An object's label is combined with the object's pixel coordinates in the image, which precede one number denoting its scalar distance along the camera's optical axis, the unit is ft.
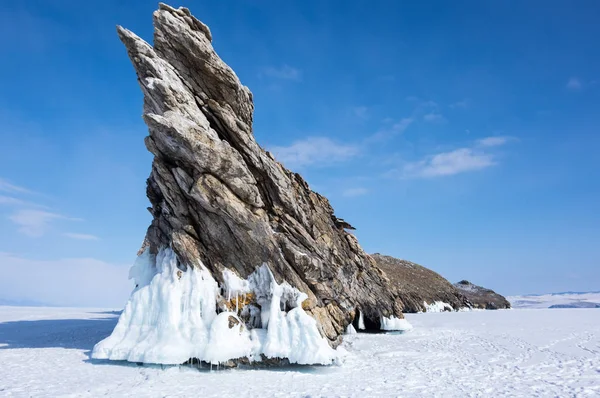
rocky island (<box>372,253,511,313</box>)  233.14
